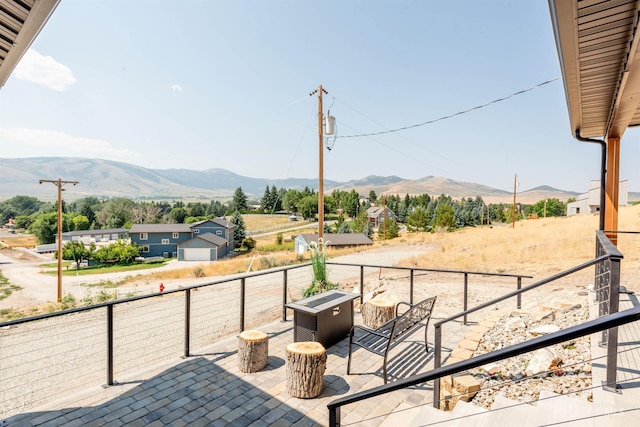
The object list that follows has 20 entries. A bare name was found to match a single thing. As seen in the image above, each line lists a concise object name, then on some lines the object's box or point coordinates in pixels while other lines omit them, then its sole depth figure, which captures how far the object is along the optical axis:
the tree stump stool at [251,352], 3.50
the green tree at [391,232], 42.72
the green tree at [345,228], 53.34
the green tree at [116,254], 48.30
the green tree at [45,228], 60.47
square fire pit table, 3.86
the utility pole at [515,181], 31.57
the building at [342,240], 37.69
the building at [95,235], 61.24
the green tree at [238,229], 57.47
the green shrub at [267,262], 21.88
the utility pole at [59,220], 20.24
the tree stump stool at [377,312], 4.75
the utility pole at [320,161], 9.63
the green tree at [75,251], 48.00
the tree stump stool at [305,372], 3.02
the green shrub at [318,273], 6.23
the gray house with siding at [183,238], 49.16
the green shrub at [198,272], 26.09
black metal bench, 3.18
